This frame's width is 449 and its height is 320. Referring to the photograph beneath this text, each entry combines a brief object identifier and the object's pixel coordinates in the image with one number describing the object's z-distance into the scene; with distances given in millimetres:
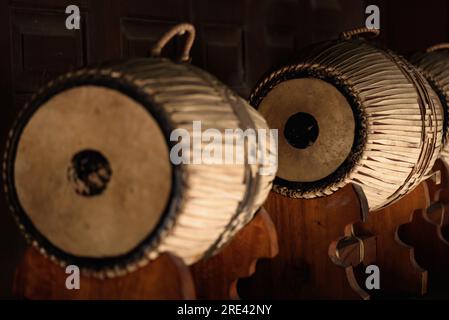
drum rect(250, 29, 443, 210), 2072
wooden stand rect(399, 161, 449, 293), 2781
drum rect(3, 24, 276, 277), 1401
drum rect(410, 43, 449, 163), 2600
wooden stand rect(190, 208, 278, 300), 1782
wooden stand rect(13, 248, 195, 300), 1452
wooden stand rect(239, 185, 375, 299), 2090
